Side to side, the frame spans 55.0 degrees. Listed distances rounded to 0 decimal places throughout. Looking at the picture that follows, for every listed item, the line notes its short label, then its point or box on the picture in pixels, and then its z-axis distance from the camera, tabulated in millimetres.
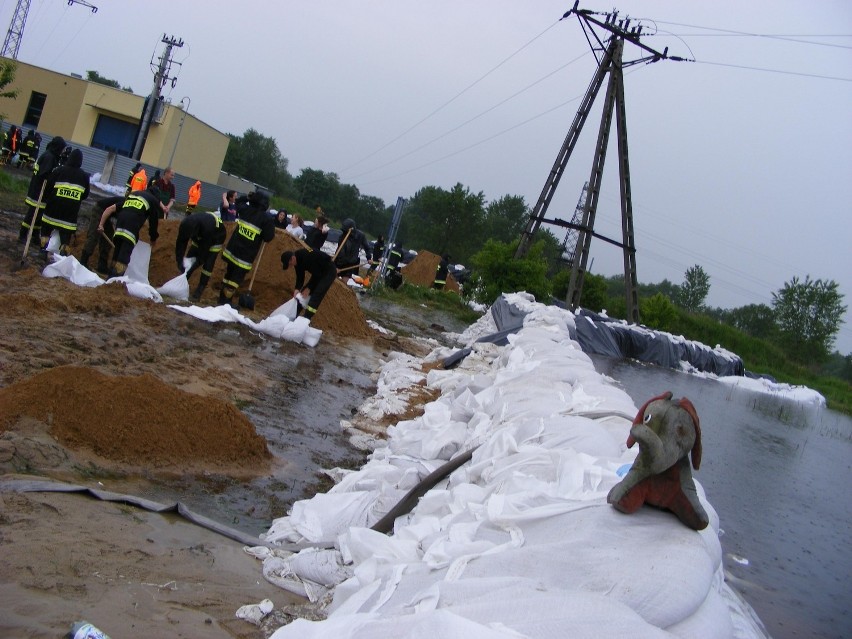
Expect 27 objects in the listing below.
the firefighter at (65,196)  9250
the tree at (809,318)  39781
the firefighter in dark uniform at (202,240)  9484
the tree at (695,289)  46441
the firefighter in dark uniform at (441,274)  24125
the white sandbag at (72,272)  8477
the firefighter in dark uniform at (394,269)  20344
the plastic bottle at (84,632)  2314
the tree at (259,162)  58406
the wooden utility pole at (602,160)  22250
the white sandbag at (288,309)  9672
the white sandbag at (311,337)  9656
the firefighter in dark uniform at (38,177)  9695
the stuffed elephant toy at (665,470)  2812
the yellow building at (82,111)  35031
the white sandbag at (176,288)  9312
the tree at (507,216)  57500
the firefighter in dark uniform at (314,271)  9805
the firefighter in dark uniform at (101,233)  9344
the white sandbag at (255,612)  2834
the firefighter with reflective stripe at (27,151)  22594
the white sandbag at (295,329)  9398
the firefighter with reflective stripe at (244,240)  9539
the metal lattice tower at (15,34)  43500
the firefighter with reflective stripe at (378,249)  21314
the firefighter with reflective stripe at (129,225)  9094
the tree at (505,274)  20906
